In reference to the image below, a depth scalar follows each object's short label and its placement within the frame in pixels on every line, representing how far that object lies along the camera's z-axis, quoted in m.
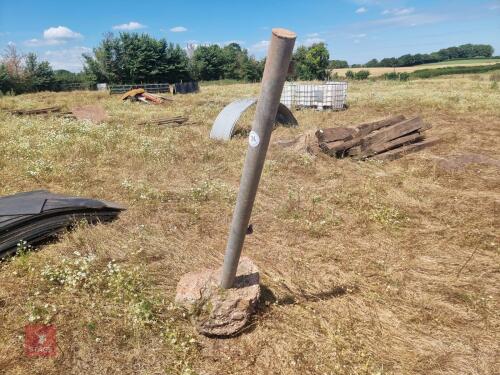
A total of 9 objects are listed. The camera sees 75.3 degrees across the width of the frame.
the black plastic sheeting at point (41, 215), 4.49
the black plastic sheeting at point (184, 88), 37.22
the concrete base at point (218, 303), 3.29
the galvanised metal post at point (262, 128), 2.44
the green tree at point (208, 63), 64.06
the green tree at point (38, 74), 46.12
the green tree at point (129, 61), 51.00
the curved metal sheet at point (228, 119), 11.45
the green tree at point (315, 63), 62.59
